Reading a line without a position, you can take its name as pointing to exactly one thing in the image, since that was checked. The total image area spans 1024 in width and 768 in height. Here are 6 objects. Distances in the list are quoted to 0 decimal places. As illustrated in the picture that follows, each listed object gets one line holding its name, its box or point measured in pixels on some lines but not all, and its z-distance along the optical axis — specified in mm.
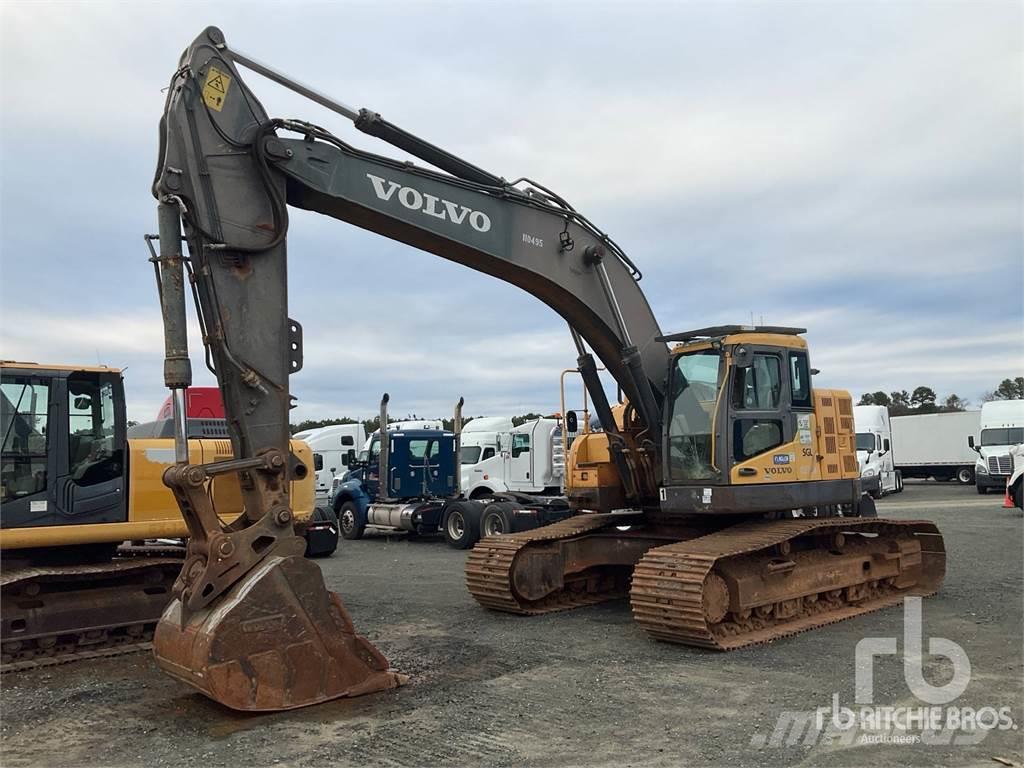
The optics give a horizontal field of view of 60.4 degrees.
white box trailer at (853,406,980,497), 29797
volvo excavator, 6238
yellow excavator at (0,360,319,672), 8375
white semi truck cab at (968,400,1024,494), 28844
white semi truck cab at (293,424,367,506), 24859
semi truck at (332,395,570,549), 17844
